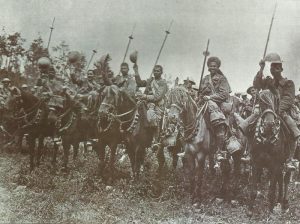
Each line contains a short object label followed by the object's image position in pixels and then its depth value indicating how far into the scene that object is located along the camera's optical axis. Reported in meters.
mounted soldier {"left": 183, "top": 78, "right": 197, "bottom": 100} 11.54
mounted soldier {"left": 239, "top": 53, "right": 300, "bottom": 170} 9.05
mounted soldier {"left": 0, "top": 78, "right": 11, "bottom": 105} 12.54
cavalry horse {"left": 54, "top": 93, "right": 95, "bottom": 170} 11.08
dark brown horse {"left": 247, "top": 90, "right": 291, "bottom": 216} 8.75
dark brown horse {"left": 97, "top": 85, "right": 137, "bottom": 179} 10.21
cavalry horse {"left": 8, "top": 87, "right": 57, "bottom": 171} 10.66
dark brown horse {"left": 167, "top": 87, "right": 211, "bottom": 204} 9.35
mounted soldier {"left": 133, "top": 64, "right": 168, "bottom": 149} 10.39
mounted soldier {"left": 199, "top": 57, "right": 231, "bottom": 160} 9.33
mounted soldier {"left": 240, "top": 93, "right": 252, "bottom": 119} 11.80
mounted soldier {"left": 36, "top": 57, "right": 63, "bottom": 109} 10.85
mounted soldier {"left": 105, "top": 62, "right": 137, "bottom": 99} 10.51
